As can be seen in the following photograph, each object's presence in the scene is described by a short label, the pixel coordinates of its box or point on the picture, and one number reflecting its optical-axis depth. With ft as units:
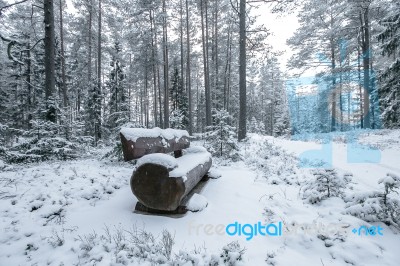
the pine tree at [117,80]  65.89
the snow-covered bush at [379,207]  11.27
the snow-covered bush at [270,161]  19.60
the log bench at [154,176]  11.62
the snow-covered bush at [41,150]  24.63
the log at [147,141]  11.55
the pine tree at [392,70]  33.14
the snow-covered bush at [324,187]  14.39
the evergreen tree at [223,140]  26.02
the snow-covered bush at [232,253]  9.32
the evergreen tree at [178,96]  87.04
